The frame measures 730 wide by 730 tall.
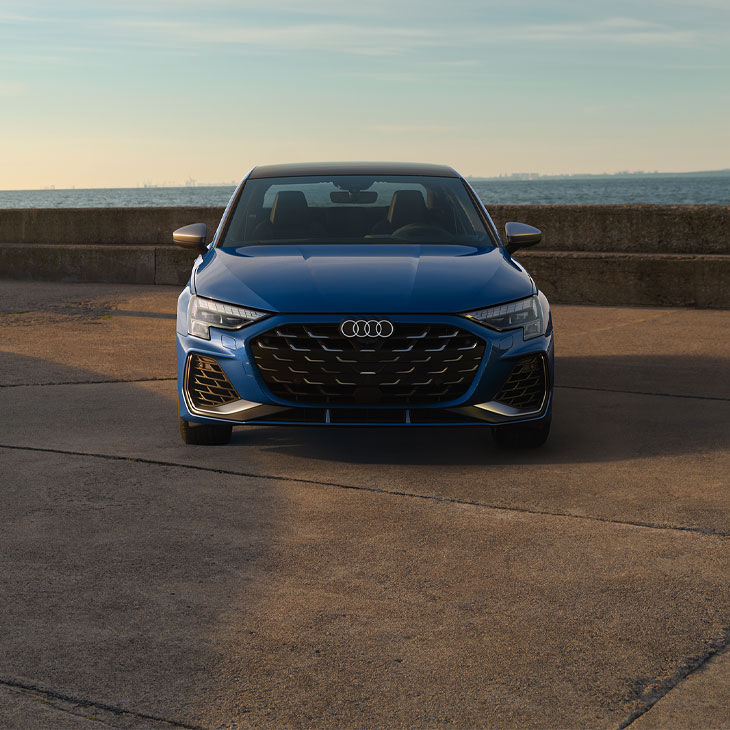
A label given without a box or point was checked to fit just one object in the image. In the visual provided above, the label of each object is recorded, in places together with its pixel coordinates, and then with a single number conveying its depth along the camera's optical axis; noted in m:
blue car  5.25
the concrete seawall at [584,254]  12.37
